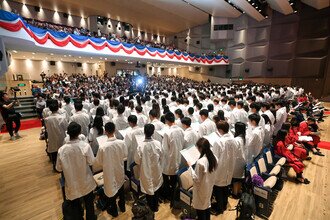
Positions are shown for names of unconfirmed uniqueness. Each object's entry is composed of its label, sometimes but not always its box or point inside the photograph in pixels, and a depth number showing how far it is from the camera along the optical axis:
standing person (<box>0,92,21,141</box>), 6.65
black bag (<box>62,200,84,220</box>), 2.61
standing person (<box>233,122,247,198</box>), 3.19
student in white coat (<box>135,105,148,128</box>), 4.95
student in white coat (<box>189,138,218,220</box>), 2.38
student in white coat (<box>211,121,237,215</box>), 2.99
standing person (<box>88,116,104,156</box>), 3.64
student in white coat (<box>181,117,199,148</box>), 3.52
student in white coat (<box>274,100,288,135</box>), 5.77
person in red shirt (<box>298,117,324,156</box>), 5.24
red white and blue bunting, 6.34
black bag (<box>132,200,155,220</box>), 2.48
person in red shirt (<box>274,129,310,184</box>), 4.09
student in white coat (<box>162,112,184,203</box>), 3.29
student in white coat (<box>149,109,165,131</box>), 4.00
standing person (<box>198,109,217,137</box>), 4.13
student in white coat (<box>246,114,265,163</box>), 3.63
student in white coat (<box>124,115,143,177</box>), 3.52
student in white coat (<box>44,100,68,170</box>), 4.40
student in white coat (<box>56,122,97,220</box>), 2.53
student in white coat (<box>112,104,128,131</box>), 4.66
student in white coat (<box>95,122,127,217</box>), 2.75
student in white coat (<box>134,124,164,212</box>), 2.88
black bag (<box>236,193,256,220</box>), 2.72
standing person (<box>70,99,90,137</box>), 4.76
